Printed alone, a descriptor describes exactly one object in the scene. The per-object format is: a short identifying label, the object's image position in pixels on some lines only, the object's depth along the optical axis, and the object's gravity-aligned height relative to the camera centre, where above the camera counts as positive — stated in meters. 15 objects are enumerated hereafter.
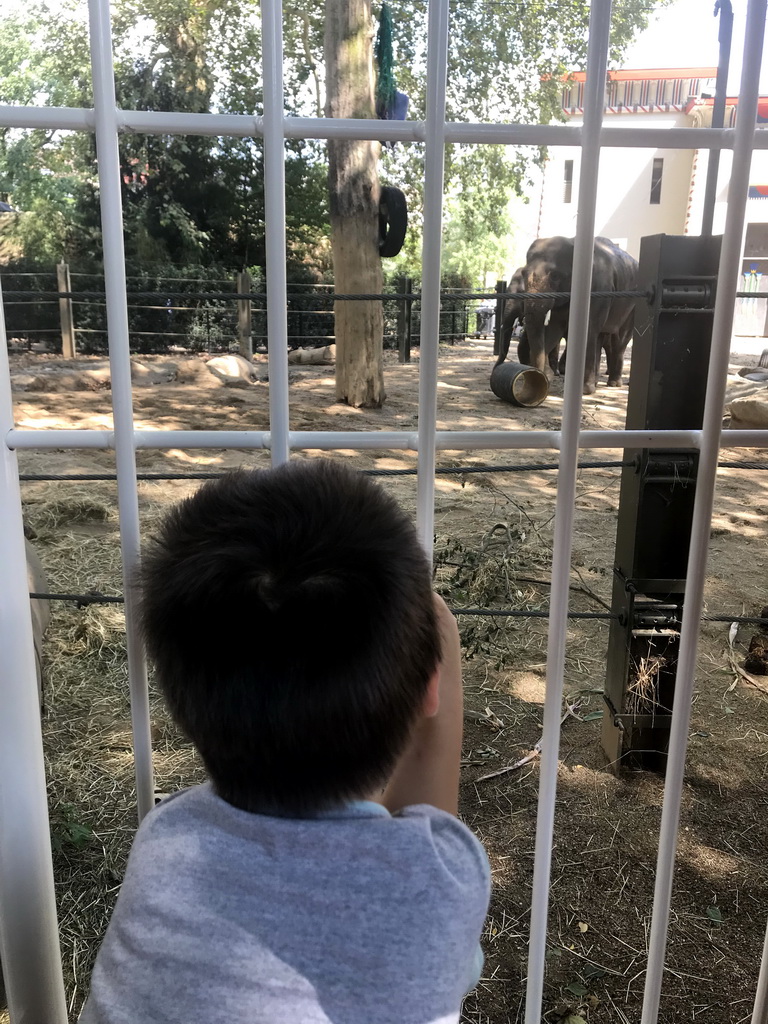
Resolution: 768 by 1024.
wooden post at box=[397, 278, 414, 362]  9.68 -0.26
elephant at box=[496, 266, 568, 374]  9.30 -0.17
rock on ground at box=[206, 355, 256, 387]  8.46 -0.69
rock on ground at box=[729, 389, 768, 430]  6.38 -0.78
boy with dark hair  0.63 -0.40
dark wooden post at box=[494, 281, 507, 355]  9.32 -0.25
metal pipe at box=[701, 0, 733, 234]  1.78 +0.47
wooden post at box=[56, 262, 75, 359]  10.29 -0.27
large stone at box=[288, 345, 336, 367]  10.73 -0.69
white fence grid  0.79 -0.14
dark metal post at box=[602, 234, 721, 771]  1.91 -0.46
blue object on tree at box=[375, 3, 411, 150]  4.06 +1.19
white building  21.83 +3.37
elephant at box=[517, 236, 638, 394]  9.17 -0.02
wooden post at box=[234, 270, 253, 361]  9.97 -0.27
